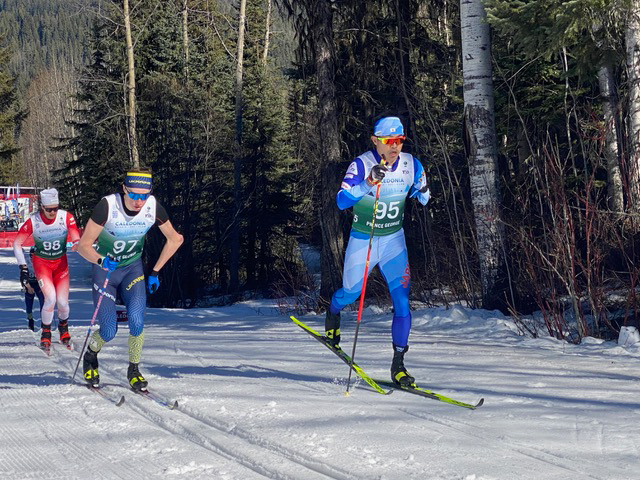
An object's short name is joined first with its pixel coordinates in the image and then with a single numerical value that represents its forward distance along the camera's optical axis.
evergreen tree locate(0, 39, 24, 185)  60.28
